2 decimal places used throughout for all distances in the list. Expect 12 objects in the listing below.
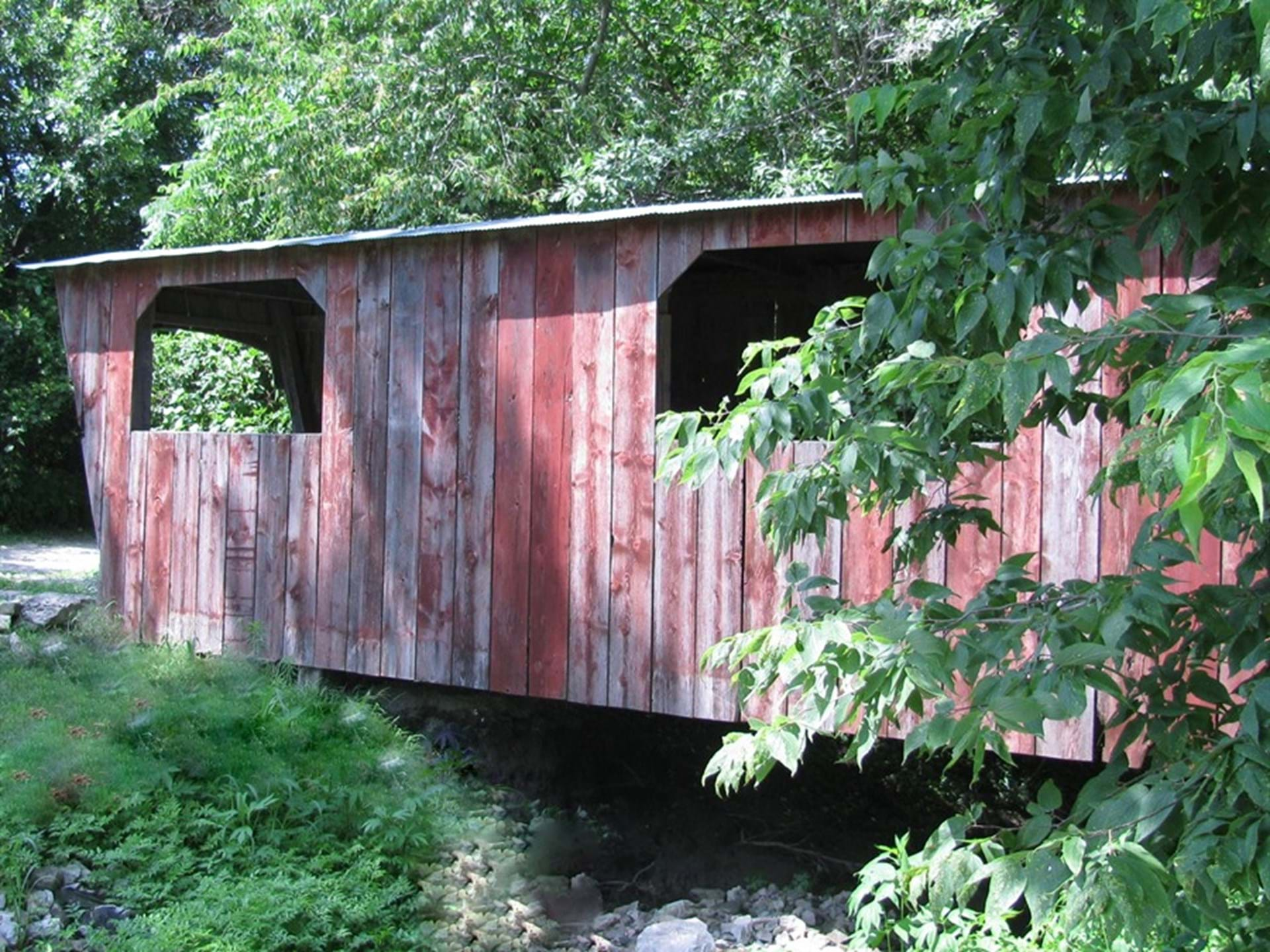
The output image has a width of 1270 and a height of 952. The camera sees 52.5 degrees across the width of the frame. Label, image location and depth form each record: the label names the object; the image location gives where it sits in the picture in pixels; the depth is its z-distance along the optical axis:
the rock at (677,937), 5.35
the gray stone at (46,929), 4.84
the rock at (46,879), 5.19
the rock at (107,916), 5.00
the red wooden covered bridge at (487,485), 5.73
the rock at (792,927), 5.79
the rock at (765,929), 5.84
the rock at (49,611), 8.05
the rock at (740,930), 5.78
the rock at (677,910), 6.19
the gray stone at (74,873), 5.25
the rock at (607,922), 6.10
